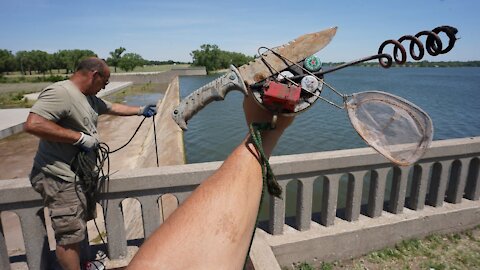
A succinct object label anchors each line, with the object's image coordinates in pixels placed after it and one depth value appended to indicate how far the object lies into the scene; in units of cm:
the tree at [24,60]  11631
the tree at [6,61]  11068
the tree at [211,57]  12575
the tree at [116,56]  13075
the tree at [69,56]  11444
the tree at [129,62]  13125
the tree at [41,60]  11769
